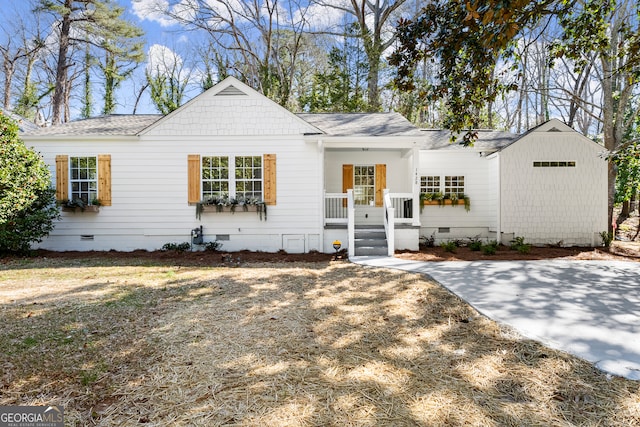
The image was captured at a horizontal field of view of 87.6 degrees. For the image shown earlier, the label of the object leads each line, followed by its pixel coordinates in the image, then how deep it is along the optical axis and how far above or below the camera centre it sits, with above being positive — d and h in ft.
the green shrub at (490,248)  30.09 -3.84
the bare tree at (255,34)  71.56 +39.75
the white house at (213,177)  31.76 +3.27
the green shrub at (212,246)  31.70 -3.35
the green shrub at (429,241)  35.16 -3.47
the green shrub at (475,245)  32.40 -3.70
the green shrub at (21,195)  26.30 +1.54
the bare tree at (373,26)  64.59 +37.54
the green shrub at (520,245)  30.63 -3.71
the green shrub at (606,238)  33.27 -3.22
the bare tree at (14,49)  69.31 +34.69
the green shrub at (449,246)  31.65 -3.70
